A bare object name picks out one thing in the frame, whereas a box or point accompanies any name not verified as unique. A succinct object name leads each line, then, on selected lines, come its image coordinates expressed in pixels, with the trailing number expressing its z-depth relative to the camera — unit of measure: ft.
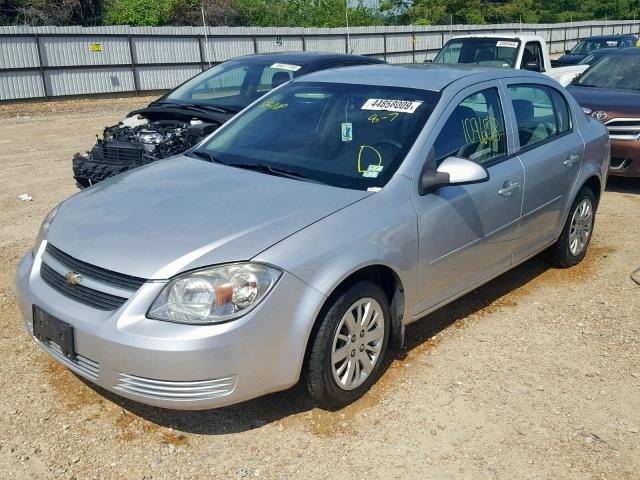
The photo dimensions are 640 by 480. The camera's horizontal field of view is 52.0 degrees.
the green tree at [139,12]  92.43
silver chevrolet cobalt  9.52
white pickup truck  35.94
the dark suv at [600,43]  60.44
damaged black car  20.43
